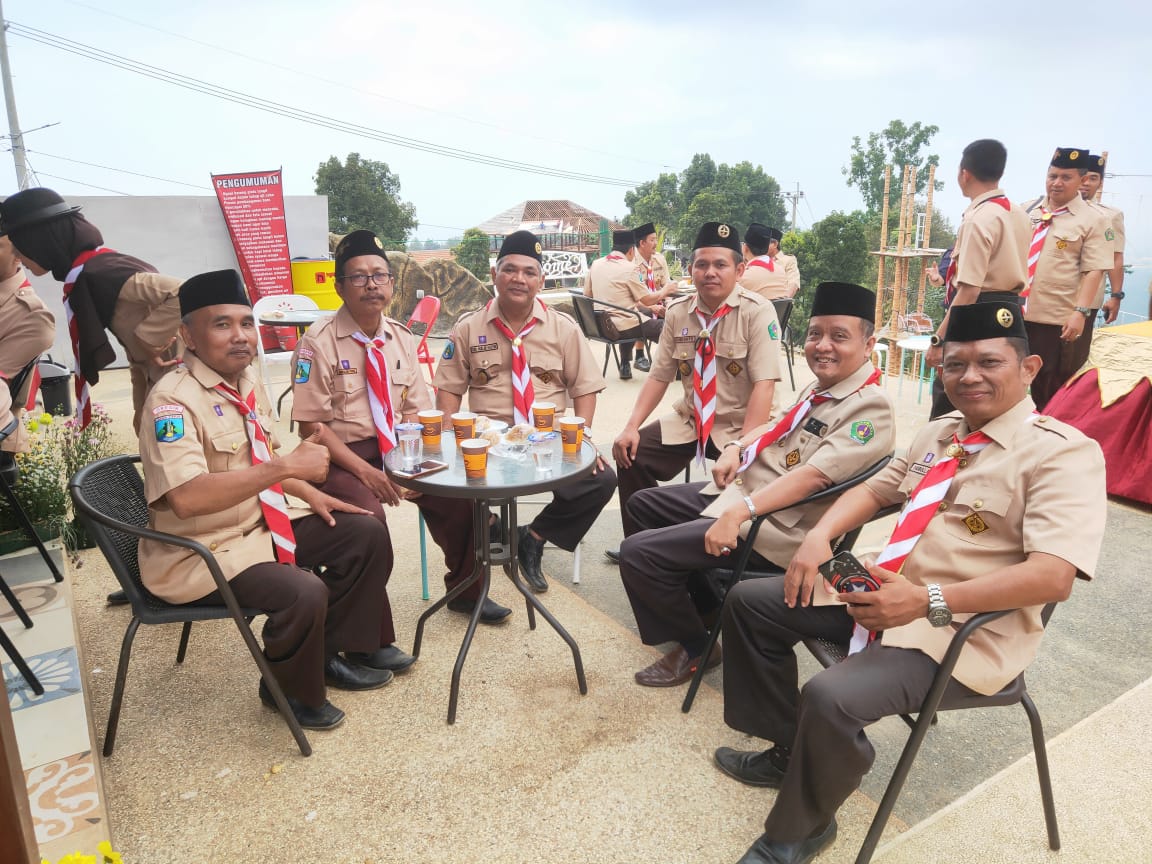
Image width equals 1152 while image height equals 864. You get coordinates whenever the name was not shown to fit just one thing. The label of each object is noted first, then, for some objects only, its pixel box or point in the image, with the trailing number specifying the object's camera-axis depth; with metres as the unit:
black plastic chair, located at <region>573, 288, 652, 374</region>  7.41
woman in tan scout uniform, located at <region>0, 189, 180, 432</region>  3.35
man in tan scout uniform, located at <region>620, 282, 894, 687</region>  2.45
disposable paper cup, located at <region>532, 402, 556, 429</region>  2.69
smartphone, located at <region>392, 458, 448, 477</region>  2.56
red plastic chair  6.52
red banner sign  9.09
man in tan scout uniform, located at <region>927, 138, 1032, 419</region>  4.05
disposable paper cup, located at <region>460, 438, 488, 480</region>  2.46
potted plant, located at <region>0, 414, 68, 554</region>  3.67
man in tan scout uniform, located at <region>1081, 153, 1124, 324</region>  4.69
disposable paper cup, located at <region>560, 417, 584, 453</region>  2.72
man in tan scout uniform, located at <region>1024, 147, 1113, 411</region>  4.65
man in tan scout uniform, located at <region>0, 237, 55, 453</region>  3.32
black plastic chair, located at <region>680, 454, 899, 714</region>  2.37
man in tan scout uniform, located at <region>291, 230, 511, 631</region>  3.00
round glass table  2.42
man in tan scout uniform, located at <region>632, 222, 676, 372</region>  8.40
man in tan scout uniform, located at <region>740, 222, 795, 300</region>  7.40
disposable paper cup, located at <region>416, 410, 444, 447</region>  2.81
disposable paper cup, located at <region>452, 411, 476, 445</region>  2.79
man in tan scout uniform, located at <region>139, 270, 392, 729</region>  2.24
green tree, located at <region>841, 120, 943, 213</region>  51.00
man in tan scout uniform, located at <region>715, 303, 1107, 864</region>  1.74
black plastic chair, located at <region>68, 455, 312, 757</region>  2.13
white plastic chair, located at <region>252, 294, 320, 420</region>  6.07
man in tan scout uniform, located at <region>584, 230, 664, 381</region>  7.62
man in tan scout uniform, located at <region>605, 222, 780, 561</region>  3.41
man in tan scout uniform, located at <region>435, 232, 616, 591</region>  3.38
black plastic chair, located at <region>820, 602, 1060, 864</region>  1.73
